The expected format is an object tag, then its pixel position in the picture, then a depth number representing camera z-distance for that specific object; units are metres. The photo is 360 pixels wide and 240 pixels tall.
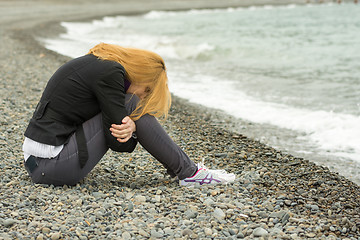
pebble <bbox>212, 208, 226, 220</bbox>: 3.30
